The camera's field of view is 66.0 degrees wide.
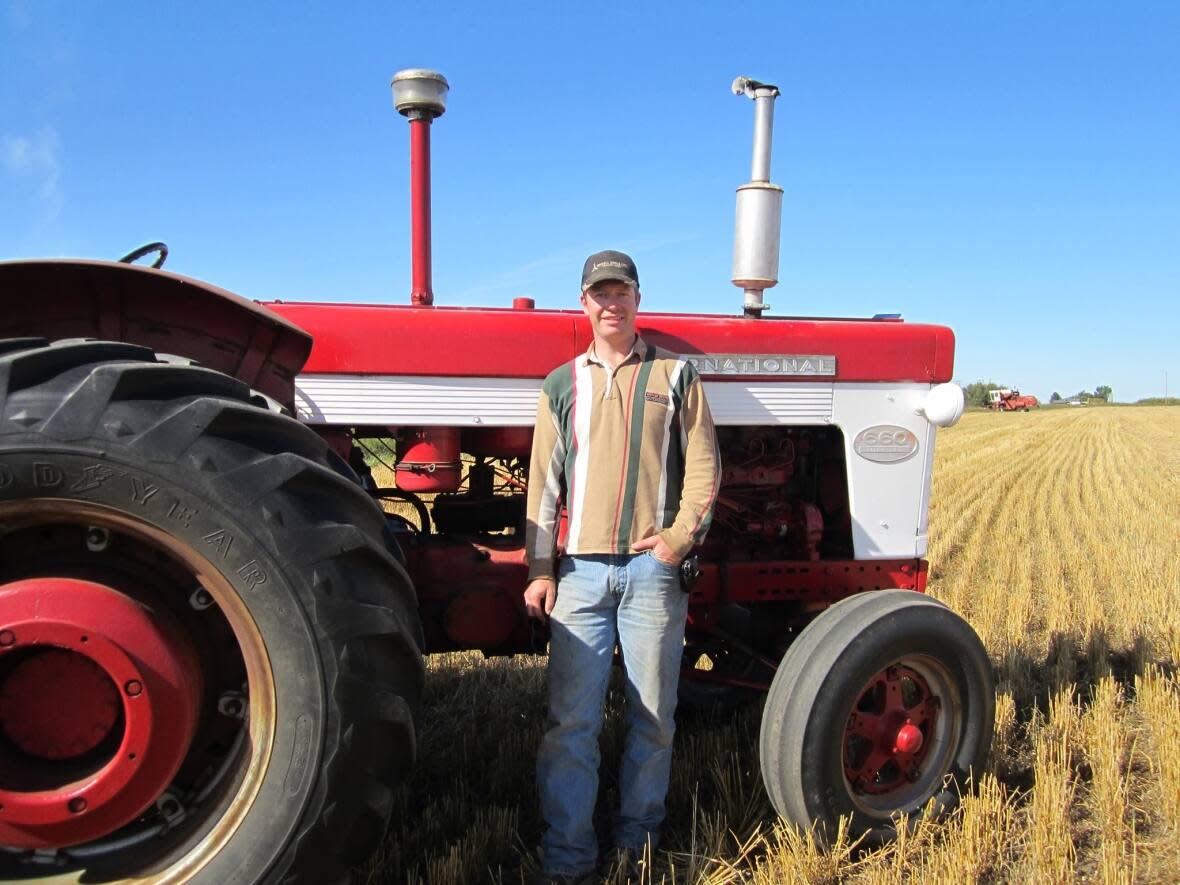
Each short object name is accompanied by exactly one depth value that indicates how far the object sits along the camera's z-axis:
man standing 2.55
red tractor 1.84
